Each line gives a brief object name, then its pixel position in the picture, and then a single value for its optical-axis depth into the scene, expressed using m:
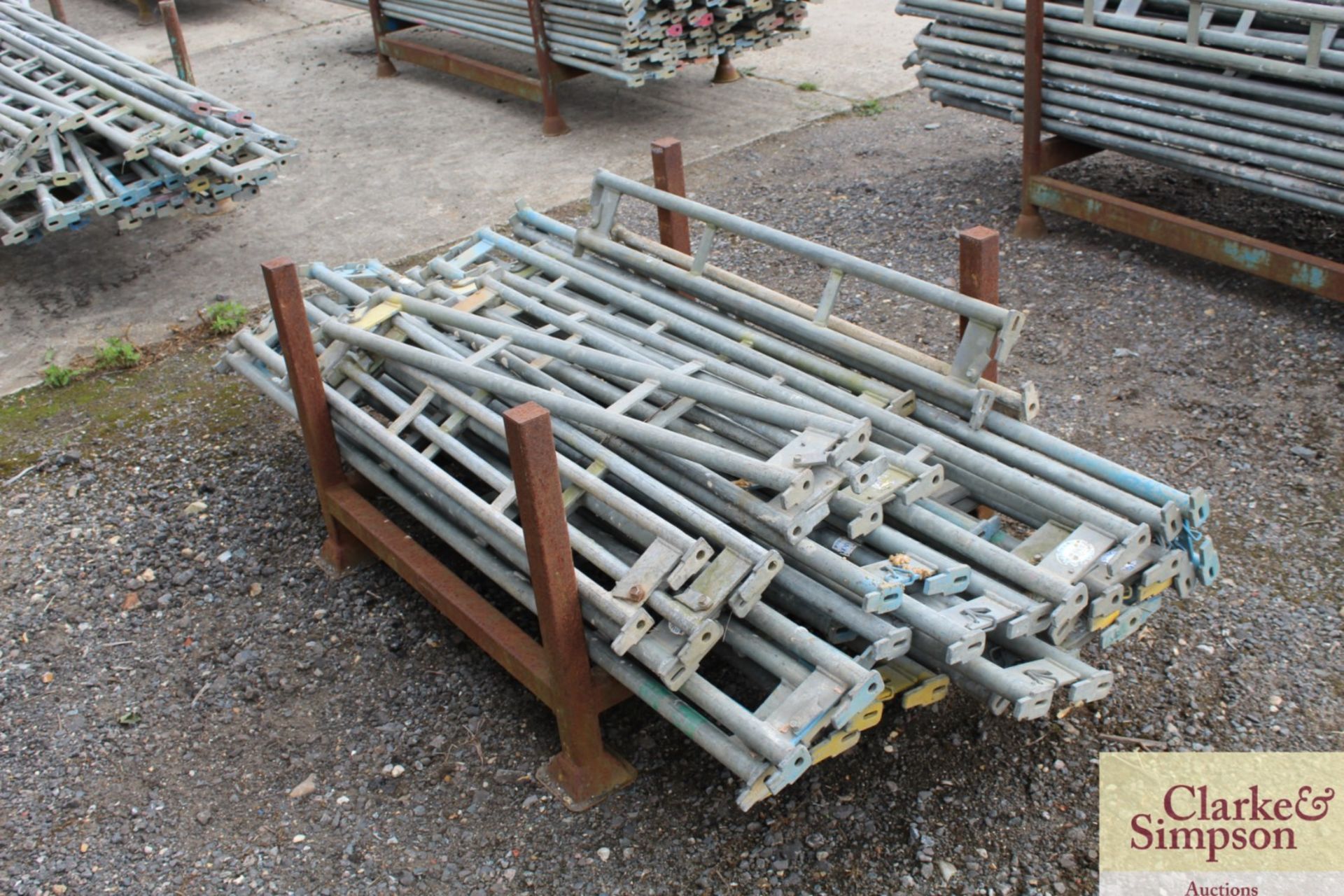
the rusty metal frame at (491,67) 9.43
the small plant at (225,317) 6.89
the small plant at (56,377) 6.47
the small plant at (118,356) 6.63
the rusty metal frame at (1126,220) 5.90
